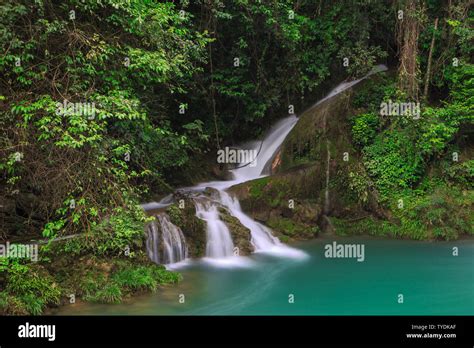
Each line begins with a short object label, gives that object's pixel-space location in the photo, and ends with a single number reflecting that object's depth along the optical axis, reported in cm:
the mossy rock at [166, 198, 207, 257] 1005
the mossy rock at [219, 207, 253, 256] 1045
